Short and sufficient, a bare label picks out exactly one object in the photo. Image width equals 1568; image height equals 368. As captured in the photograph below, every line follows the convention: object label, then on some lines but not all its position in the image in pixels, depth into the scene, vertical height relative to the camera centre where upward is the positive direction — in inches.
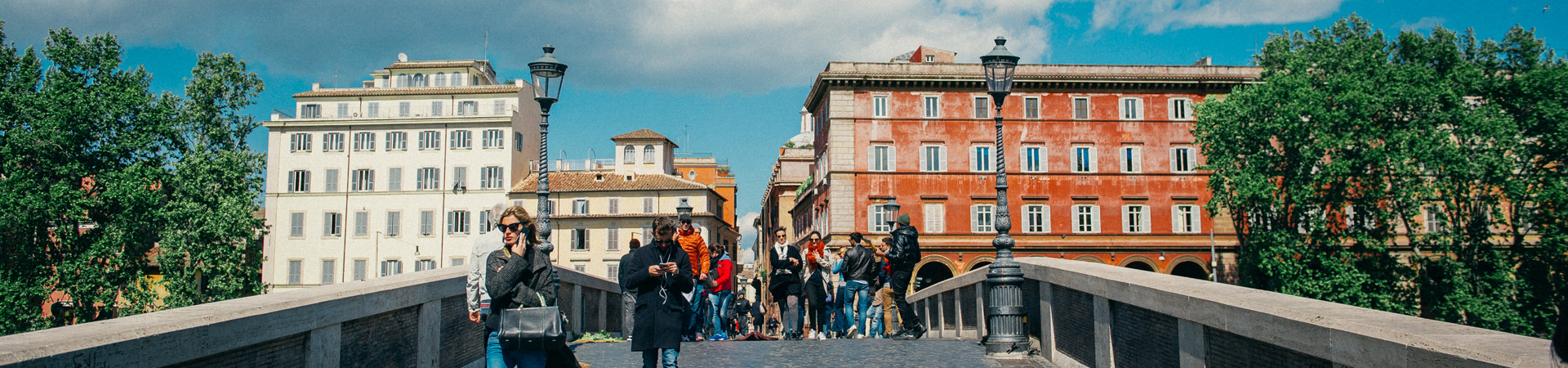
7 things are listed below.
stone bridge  178.5 -23.7
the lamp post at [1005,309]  412.5 -32.5
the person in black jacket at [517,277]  264.7 -11.8
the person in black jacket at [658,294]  309.9 -19.2
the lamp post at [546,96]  586.9 +84.3
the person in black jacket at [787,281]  559.8 -29.0
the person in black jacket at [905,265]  534.6 -18.6
